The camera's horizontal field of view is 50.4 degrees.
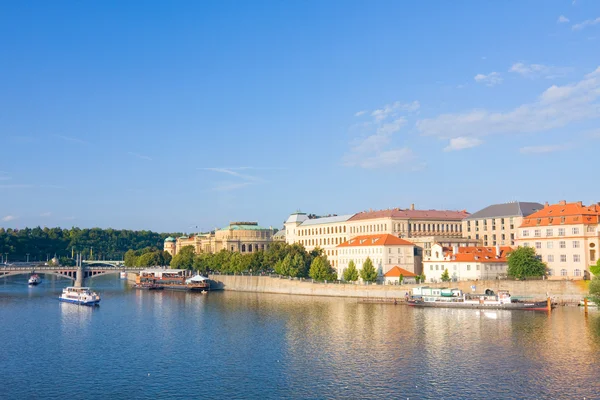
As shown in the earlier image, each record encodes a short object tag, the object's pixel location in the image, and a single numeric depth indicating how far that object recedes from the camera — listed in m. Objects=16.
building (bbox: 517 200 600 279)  105.06
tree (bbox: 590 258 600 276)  93.65
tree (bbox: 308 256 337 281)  129.62
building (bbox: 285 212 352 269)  164.20
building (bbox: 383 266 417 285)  120.81
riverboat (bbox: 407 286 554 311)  95.12
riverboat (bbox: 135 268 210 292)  152.50
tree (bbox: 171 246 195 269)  187.50
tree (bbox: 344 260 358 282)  125.56
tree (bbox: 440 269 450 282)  114.86
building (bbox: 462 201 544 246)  140.12
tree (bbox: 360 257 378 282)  120.75
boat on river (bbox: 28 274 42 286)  187.74
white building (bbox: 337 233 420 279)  127.62
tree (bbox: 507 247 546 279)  105.19
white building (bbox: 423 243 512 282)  113.31
